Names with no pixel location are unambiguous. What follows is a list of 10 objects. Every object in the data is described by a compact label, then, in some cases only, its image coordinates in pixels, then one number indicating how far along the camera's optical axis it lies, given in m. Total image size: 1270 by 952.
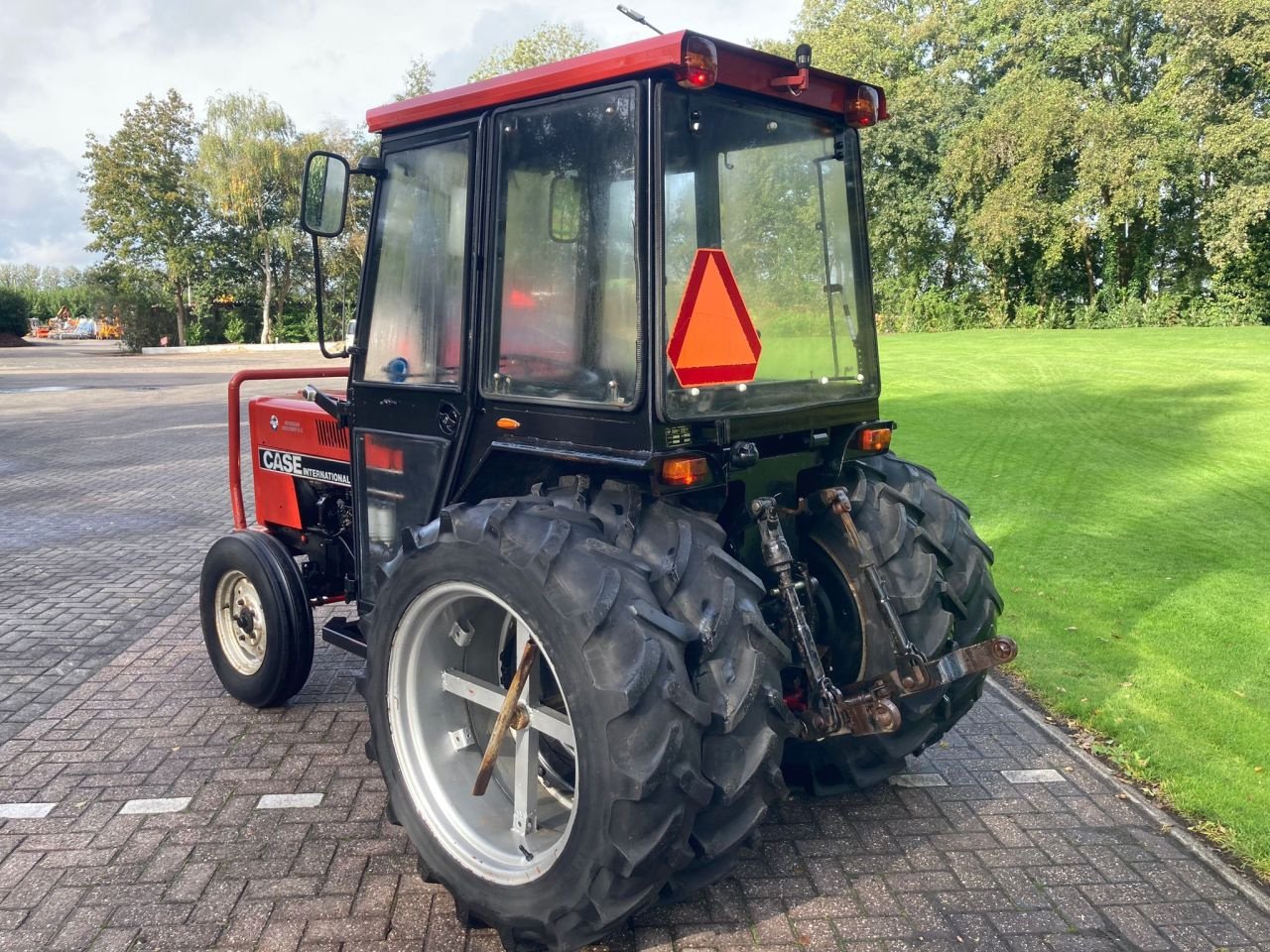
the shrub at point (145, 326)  41.98
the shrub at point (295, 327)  46.81
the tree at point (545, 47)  34.91
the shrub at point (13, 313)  49.28
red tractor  2.51
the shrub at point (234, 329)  46.03
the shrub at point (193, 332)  45.59
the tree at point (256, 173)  42.91
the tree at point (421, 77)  39.06
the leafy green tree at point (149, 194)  41.75
